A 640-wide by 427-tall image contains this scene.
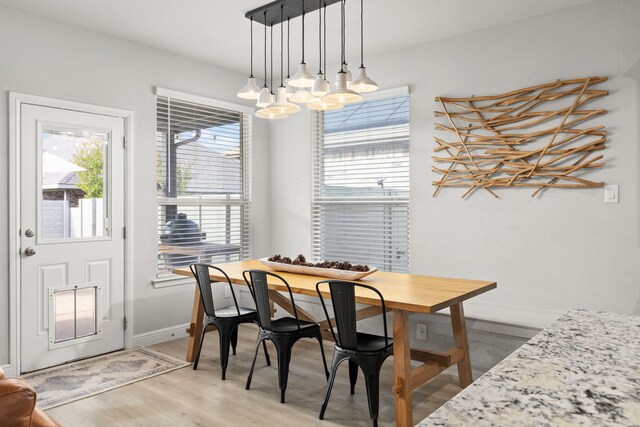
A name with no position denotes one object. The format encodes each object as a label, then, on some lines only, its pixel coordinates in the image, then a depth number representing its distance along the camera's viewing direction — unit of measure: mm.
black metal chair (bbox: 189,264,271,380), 3375
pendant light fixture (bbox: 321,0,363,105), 2846
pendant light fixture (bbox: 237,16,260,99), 3266
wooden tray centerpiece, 3078
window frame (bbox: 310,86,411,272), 4812
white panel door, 3453
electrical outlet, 3598
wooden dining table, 2512
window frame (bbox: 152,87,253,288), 4286
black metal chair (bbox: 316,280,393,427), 2559
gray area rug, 3074
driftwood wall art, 3238
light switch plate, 3123
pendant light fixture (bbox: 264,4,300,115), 3215
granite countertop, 664
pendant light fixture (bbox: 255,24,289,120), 3240
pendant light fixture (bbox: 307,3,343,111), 2943
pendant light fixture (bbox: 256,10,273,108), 3225
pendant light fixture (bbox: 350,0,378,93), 2902
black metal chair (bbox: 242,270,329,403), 2977
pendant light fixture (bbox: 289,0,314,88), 3049
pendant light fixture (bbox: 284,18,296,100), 3207
